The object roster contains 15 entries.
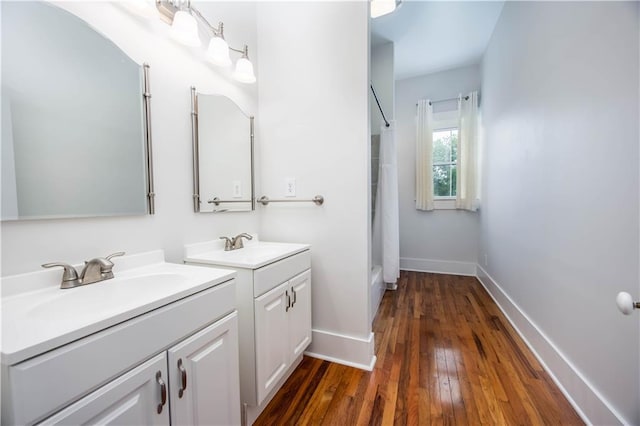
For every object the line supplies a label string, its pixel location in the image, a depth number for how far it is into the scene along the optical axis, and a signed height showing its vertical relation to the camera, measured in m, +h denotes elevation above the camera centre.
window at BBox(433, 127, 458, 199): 3.73 +0.58
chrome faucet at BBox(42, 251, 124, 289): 0.89 -0.23
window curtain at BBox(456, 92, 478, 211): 3.44 +0.67
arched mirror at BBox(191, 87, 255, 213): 1.43 +0.32
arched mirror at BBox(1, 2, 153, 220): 0.83 +0.33
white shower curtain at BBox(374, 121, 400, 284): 2.91 +0.02
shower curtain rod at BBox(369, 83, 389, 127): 2.81 +0.95
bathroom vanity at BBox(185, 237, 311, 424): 1.22 -0.55
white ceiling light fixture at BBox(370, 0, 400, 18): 2.10 +1.63
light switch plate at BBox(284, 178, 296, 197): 1.86 +0.13
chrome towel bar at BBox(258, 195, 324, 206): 1.76 +0.03
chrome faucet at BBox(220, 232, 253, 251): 1.57 -0.22
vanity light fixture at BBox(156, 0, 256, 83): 1.20 +0.87
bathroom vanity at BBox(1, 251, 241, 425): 0.53 -0.36
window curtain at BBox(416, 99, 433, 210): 3.69 +0.72
